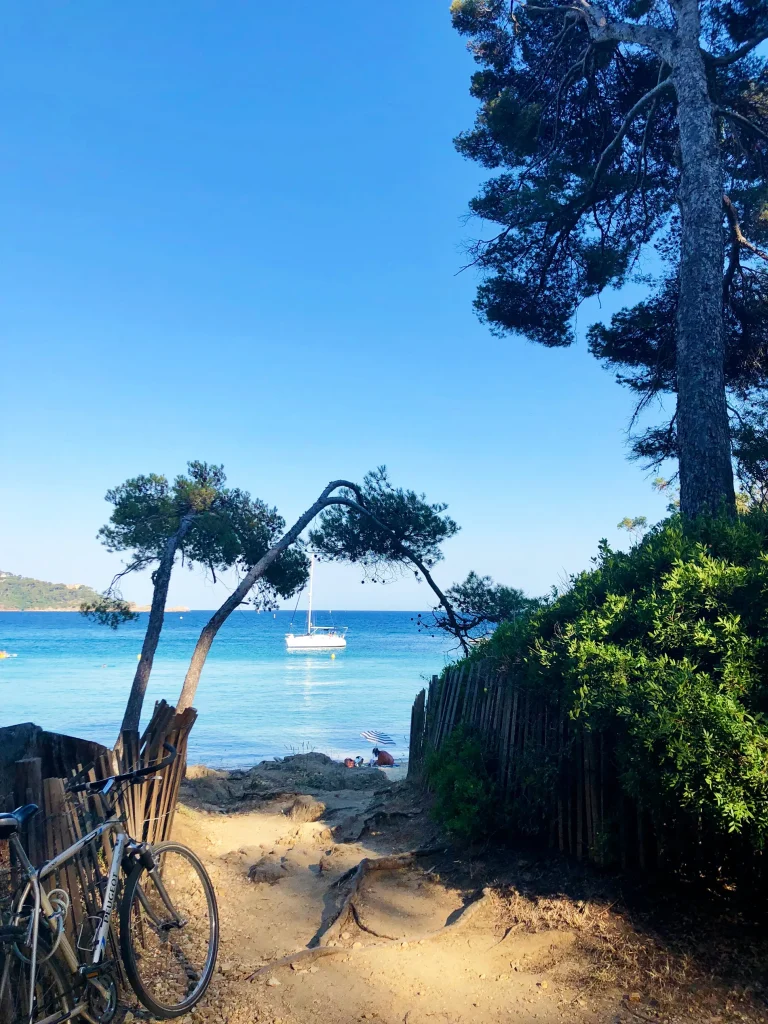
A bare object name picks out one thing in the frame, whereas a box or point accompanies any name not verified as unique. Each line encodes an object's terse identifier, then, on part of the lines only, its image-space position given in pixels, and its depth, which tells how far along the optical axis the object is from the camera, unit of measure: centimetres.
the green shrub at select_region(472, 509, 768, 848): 359
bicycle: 297
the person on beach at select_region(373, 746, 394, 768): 1670
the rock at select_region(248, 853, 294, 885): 590
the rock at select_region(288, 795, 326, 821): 813
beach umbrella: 2158
